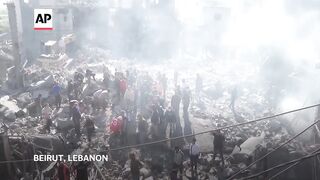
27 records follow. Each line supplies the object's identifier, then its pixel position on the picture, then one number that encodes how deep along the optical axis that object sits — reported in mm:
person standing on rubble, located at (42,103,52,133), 13477
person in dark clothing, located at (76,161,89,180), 8891
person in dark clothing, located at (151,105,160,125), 13516
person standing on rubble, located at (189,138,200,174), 10945
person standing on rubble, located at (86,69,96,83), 18122
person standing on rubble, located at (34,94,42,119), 15594
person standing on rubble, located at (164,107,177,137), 13531
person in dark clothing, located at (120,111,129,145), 12789
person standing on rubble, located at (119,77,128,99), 16188
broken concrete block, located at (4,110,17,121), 15336
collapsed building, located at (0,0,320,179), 11102
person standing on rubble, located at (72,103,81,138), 13219
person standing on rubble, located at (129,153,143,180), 9940
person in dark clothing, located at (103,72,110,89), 17797
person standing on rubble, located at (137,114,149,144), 12938
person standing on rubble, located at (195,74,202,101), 19075
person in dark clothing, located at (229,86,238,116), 17344
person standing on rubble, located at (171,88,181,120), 15266
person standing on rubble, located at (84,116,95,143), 12656
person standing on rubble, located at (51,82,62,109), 15930
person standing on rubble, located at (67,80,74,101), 16417
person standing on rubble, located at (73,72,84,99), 16812
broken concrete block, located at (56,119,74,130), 14230
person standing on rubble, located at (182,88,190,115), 15406
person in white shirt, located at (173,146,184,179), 10620
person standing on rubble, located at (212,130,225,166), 11609
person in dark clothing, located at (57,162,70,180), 8891
